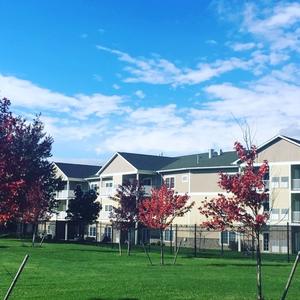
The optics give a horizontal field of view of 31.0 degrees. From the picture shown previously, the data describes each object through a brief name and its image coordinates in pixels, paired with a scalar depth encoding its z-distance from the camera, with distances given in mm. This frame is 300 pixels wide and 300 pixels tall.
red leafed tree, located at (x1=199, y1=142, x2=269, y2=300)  14922
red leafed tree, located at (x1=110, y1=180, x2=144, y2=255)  39312
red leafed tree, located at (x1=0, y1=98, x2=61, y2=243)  11555
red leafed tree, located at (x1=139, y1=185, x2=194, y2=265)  30453
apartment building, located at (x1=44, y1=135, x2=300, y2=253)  49125
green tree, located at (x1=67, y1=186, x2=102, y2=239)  59656
